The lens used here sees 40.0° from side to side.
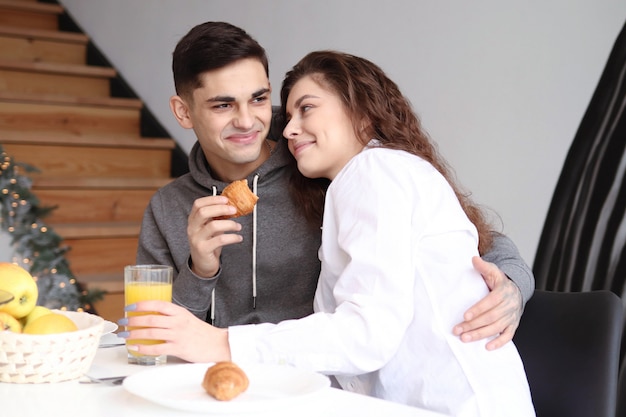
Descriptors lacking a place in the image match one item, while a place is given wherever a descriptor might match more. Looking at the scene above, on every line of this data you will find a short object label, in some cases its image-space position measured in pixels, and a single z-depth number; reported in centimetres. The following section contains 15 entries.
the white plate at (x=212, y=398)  100
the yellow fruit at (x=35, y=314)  125
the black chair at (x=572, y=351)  134
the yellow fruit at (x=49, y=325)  118
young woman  130
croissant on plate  103
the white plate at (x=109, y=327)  153
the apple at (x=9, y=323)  119
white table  104
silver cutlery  119
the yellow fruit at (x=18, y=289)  122
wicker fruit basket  116
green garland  364
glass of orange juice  132
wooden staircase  400
